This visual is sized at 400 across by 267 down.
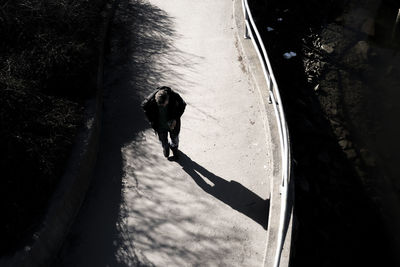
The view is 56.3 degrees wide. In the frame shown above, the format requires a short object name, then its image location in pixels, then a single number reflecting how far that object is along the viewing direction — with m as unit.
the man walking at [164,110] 5.09
